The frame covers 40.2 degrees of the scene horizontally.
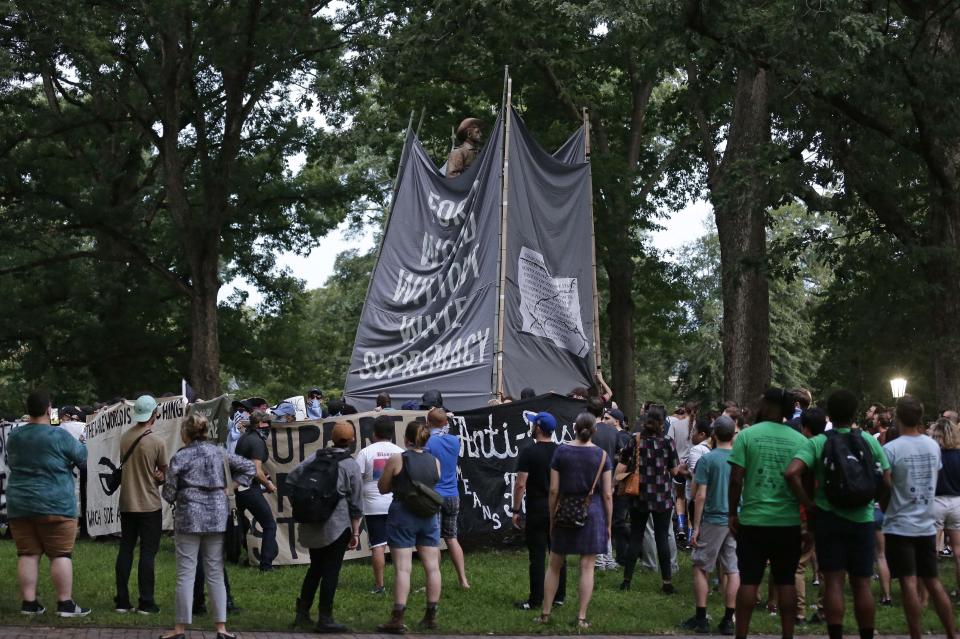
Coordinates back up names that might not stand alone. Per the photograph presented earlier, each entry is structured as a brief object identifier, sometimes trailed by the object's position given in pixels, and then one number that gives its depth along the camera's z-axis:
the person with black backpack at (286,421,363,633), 10.02
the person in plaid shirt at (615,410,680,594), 12.57
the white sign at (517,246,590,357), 16.83
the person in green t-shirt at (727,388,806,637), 8.81
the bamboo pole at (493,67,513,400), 16.16
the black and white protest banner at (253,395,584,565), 15.05
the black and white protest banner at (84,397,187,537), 15.82
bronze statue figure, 18.73
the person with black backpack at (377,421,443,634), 10.29
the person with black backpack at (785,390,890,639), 8.58
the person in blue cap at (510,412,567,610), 11.34
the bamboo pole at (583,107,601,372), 17.53
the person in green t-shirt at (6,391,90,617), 10.20
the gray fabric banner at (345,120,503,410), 16.58
